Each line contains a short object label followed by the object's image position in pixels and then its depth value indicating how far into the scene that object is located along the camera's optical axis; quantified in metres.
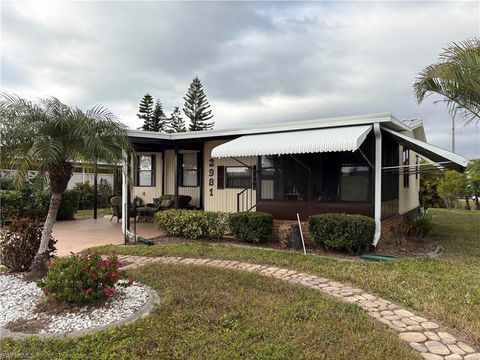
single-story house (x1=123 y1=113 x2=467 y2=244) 8.47
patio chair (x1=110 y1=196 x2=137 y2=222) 13.41
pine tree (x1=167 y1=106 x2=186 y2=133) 42.33
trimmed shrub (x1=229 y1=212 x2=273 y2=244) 9.12
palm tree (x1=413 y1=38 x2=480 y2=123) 7.80
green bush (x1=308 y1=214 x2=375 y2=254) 7.85
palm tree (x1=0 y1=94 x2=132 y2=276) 5.01
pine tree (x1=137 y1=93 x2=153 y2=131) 41.12
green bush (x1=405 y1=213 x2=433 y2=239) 10.65
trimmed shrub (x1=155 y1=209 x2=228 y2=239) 9.85
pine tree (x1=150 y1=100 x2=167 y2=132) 41.16
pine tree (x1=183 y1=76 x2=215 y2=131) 40.00
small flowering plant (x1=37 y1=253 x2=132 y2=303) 4.28
